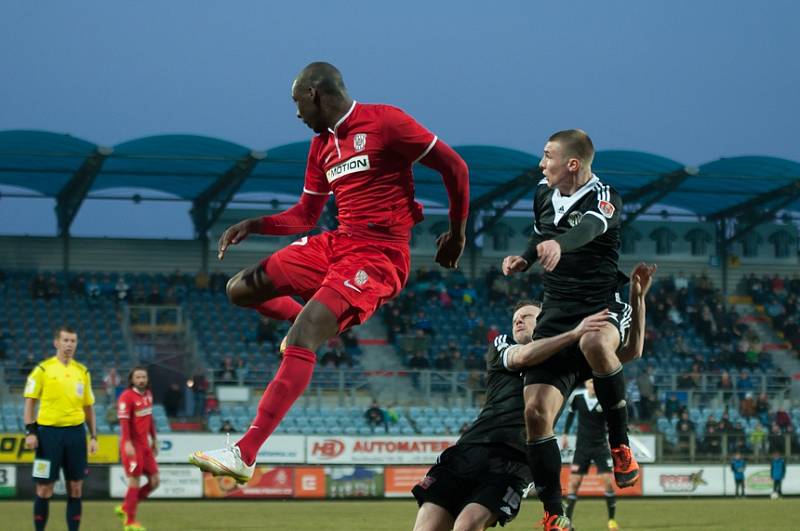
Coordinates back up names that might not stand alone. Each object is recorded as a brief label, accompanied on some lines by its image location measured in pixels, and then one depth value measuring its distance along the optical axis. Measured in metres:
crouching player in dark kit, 7.07
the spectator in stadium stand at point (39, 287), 31.89
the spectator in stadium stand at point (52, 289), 31.93
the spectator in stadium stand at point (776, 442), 24.91
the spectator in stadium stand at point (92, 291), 32.09
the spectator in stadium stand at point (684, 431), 24.18
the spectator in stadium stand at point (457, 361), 29.76
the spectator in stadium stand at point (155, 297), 31.44
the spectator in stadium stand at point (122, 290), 32.18
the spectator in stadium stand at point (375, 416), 24.59
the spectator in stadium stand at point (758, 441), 24.73
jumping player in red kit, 6.44
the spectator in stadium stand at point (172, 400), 25.14
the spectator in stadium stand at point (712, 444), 24.39
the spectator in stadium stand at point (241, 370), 25.04
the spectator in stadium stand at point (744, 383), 28.86
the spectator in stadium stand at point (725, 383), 28.03
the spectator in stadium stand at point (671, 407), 26.05
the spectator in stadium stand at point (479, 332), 32.22
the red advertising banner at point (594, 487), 24.00
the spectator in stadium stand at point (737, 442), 24.56
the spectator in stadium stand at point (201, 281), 33.94
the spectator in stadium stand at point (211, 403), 24.41
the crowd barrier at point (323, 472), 21.94
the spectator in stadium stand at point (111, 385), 24.11
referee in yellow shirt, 12.29
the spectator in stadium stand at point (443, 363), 29.61
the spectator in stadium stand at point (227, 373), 25.06
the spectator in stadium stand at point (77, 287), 32.16
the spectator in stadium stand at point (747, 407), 26.86
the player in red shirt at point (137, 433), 14.22
